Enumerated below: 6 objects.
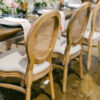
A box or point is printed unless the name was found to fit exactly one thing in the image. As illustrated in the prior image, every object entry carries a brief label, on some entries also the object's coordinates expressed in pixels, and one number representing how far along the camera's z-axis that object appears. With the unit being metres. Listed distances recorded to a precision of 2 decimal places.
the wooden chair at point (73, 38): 3.63
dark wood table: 3.06
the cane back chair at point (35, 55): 2.96
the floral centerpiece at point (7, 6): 3.53
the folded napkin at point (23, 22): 3.24
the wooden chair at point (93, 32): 4.30
